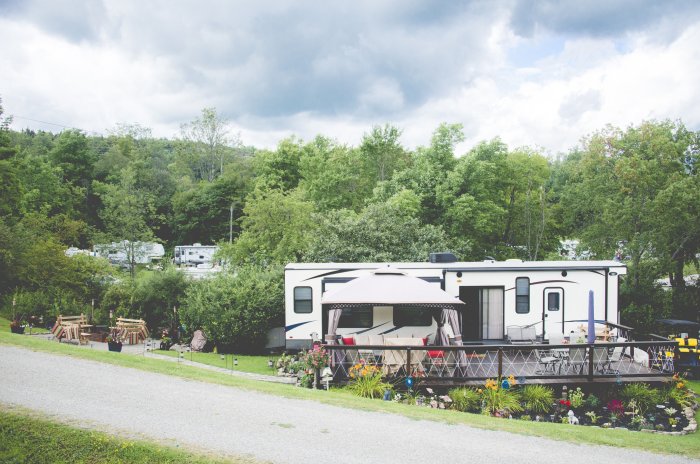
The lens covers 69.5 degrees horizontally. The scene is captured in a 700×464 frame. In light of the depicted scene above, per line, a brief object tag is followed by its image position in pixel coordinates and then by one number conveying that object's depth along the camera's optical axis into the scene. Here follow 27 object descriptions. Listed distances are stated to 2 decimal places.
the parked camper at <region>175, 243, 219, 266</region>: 42.62
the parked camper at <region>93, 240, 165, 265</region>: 27.89
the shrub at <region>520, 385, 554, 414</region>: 11.48
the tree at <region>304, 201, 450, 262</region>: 20.89
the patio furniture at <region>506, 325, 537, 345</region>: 15.50
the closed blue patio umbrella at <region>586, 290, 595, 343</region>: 12.90
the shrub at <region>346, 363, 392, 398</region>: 11.45
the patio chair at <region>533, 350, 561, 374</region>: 12.45
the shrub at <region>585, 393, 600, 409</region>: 11.73
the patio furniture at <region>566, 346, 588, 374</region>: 12.42
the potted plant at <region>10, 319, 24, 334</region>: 17.20
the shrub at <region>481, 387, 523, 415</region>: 11.10
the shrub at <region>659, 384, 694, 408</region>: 12.06
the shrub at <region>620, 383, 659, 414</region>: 11.83
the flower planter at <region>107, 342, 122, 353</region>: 16.08
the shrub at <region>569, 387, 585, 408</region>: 11.62
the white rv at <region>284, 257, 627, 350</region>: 15.95
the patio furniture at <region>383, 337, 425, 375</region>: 12.04
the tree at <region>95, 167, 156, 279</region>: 28.97
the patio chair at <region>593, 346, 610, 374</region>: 12.66
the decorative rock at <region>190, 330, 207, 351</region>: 17.94
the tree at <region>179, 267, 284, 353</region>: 17.33
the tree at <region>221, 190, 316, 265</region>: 25.02
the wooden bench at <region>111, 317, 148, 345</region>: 18.56
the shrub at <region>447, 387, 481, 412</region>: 11.25
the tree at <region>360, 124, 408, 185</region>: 35.09
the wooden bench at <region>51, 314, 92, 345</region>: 17.39
